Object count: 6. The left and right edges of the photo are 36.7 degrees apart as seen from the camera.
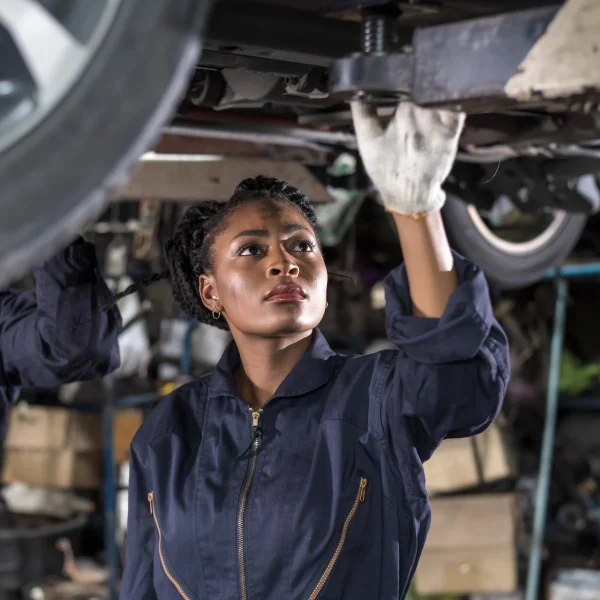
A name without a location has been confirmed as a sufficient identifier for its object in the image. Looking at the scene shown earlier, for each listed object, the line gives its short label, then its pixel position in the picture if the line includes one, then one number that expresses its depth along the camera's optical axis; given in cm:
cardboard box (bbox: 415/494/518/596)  344
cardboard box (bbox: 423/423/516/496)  353
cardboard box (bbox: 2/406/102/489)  374
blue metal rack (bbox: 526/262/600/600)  359
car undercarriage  69
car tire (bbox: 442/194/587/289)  248
